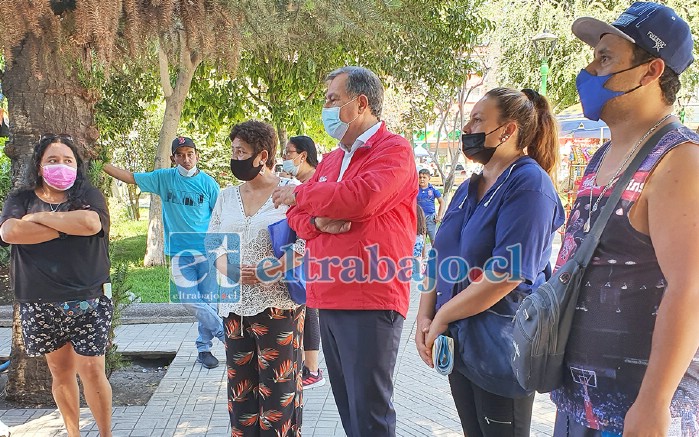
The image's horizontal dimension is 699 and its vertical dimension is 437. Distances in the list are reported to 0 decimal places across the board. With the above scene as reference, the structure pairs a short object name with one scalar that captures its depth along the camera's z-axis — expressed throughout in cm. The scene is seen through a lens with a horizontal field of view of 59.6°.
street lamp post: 1448
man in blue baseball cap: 144
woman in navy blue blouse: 222
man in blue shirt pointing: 577
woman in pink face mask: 338
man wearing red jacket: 265
